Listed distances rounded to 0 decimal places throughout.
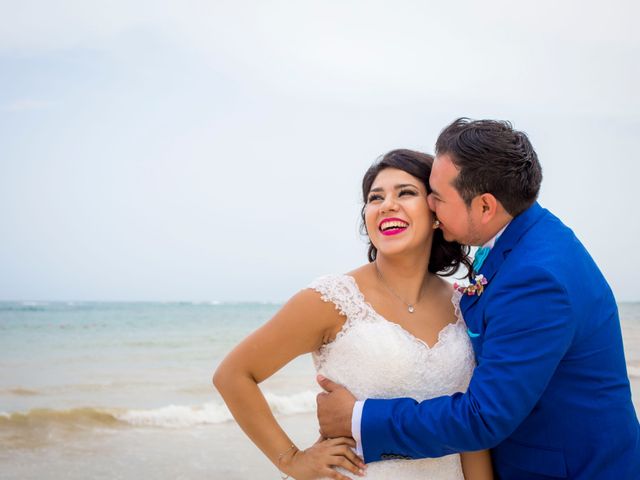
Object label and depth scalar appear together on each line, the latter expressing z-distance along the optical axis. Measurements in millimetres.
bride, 3000
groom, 2438
